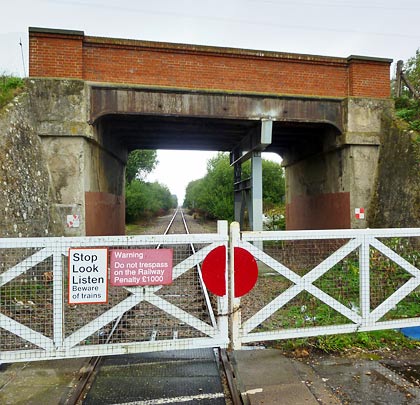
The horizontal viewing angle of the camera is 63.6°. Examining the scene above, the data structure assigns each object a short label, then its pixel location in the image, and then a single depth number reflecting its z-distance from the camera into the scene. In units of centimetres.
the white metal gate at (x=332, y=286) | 377
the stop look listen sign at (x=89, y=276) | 336
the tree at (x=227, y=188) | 2761
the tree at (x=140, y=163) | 3781
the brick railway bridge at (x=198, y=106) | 891
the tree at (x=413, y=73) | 1812
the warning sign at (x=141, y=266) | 339
